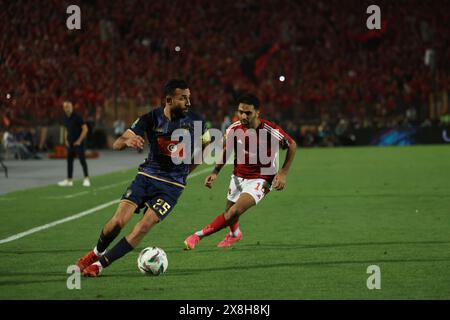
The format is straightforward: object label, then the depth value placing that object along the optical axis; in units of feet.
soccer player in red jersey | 71.92
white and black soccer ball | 58.85
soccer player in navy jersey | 59.06
